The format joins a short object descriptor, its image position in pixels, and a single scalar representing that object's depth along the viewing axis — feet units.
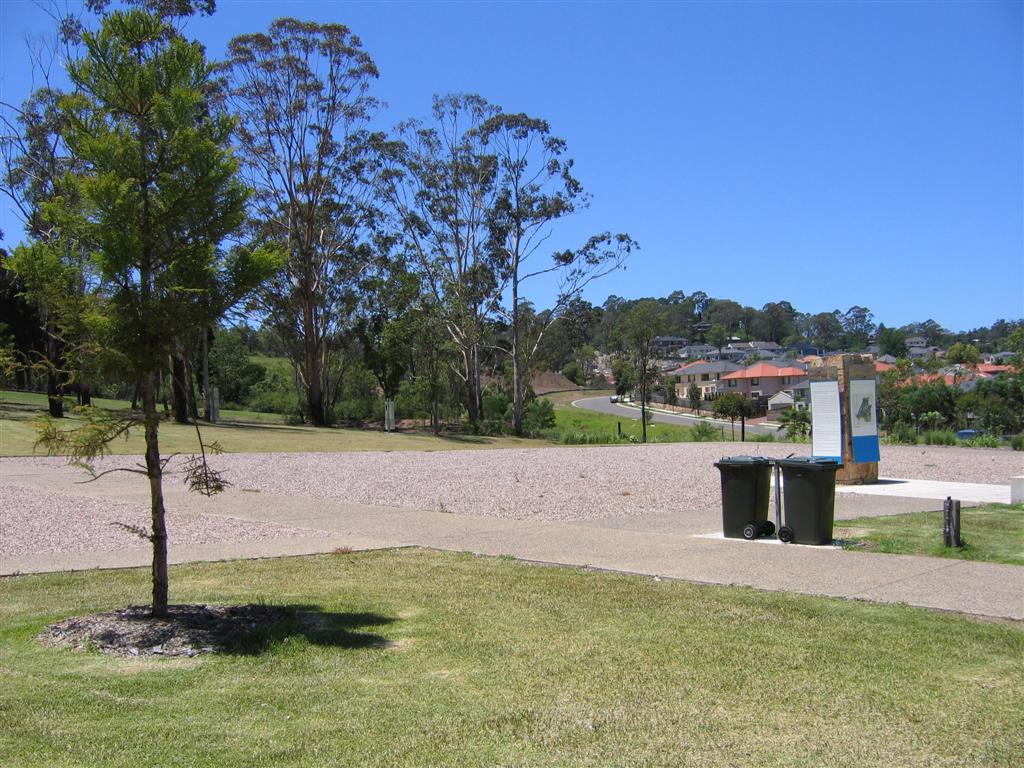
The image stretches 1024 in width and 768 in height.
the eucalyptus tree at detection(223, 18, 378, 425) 152.25
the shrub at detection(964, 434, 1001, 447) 107.49
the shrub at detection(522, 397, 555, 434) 171.73
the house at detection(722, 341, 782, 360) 479.49
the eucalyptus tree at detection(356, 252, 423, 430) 152.46
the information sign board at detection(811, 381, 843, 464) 61.57
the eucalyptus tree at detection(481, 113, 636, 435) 164.66
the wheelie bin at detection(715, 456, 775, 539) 37.86
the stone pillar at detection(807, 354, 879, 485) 61.57
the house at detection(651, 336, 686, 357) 538.80
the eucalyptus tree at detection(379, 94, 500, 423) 168.14
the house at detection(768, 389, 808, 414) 304.11
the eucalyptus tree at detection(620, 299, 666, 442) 156.35
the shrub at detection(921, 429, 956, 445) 109.40
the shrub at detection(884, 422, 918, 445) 111.65
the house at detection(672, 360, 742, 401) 385.70
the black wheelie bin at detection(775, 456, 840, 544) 35.78
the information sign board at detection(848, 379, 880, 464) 62.08
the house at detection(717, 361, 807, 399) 343.05
